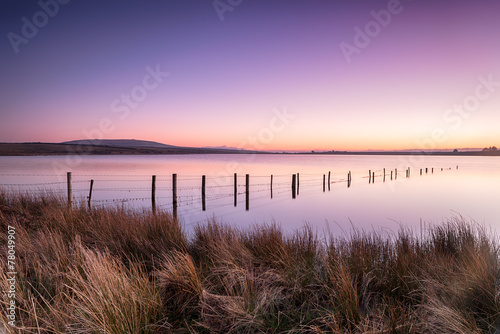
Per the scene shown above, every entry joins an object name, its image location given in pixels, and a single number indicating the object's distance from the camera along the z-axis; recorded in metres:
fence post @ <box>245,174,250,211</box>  20.25
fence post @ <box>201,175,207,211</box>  18.69
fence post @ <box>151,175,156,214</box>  16.88
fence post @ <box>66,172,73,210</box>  11.41
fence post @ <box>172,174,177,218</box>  15.79
